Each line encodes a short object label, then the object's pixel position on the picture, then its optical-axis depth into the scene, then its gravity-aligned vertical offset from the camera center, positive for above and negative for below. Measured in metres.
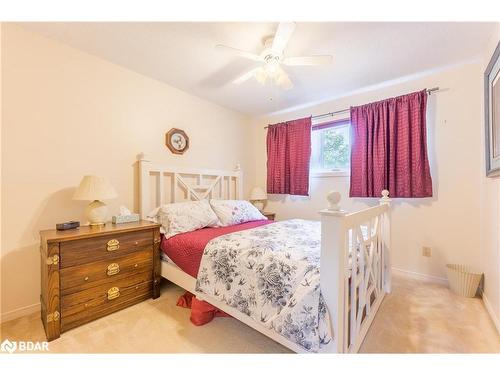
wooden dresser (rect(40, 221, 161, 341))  1.42 -0.64
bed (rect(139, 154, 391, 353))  1.02 -0.44
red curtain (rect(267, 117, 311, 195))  3.15 +0.50
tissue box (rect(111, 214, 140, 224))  1.97 -0.28
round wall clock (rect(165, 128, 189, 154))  2.62 +0.61
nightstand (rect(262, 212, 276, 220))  3.32 -0.41
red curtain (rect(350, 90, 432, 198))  2.26 +0.47
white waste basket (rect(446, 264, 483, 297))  1.91 -0.84
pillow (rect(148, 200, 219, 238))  2.03 -0.29
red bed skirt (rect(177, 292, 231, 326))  1.58 -0.94
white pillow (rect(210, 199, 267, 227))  2.40 -0.28
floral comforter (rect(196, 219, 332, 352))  1.05 -0.55
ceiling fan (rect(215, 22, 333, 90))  1.47 +1.01
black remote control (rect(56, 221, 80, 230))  1.66 -0.29
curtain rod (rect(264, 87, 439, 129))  2.84 +1.05
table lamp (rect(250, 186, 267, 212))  3.48 -0.12
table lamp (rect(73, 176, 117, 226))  1.72 -0.05
